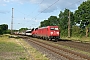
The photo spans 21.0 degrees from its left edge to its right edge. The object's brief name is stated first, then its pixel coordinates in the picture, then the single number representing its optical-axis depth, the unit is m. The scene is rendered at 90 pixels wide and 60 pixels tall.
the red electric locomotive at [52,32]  45.53
